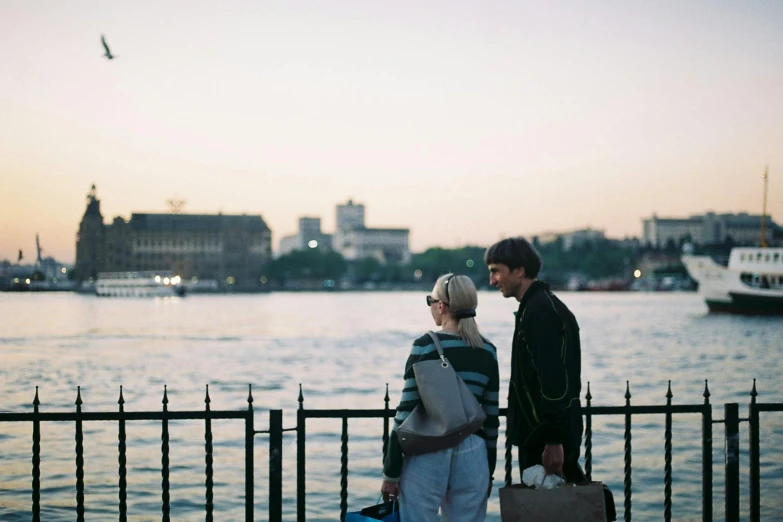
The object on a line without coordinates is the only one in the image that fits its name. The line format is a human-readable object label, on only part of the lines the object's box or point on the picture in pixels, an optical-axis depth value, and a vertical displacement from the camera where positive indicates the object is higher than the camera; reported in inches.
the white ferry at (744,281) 3171.8 -25.9
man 187.8 -19.6
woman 189.2 -36.5
